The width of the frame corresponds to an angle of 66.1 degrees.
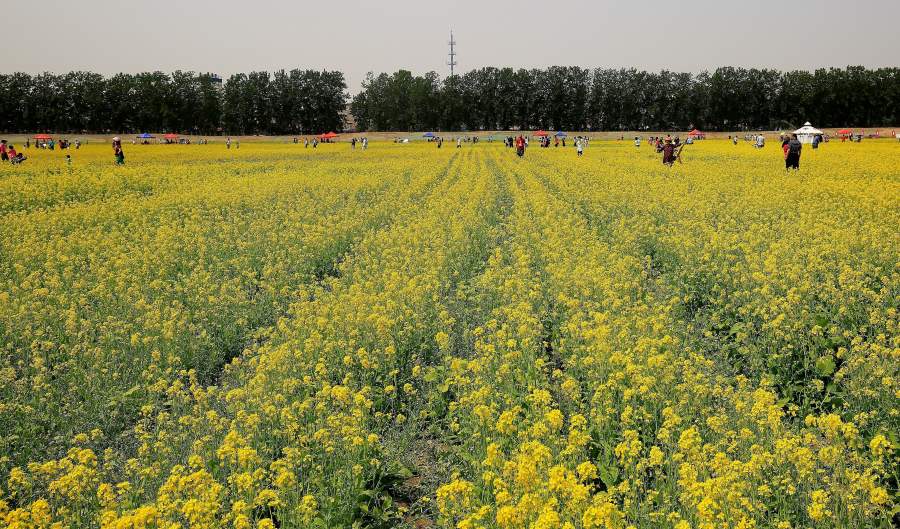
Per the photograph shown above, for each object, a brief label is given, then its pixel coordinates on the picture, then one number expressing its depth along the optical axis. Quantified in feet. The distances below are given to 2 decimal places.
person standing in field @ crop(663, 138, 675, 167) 119.96
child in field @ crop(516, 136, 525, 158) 177.17
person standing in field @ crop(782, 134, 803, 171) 97.55
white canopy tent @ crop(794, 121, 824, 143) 265.83
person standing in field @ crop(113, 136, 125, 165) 143.95
